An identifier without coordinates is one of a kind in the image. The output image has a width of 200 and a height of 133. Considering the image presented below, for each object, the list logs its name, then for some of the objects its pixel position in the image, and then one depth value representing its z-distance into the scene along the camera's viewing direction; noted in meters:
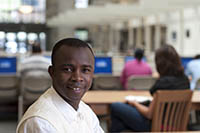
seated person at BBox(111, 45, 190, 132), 3.22
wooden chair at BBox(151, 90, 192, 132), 3.02
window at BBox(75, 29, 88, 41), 33.03
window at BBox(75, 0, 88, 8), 36.19
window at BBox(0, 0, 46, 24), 32.31
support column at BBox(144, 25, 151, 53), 14.24
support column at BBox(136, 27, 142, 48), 17.08
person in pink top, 5.73
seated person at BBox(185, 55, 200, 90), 5.28
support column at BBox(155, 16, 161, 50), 12.66
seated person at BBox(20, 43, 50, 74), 5.95
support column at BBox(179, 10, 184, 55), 9.76
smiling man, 1.09
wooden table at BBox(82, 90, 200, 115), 3.57
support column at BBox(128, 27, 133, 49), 18.59
